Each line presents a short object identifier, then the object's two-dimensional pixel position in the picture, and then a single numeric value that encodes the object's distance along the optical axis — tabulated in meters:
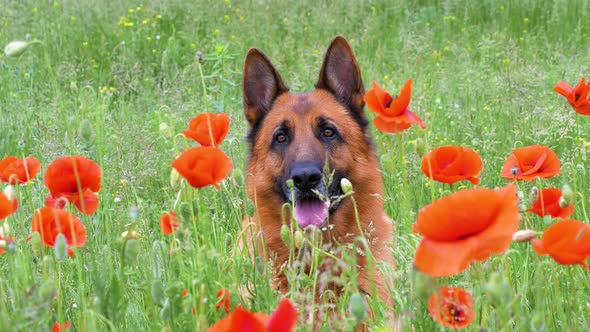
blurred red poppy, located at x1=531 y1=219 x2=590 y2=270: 1.47
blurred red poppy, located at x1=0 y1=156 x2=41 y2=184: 1.81
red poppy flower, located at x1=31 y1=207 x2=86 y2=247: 1.66
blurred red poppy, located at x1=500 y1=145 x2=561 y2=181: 1.78
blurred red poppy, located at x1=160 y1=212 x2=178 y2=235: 1.81
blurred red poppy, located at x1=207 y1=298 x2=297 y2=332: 1.33
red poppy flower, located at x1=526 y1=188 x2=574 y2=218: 1.73
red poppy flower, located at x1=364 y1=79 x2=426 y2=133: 1.73
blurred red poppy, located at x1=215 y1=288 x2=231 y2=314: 1.71
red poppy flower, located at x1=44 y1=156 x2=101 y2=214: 1.70
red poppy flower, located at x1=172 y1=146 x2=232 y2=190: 1.60
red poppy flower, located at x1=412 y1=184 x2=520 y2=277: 1.37
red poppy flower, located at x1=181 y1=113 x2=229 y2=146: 1.87
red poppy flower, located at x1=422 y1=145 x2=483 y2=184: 1.71
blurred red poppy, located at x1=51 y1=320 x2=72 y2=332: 1.71
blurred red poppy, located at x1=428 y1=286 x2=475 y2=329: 1.50
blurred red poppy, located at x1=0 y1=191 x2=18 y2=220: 1.61
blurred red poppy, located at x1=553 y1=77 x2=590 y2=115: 1.93
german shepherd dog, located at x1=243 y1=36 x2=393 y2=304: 2.58
